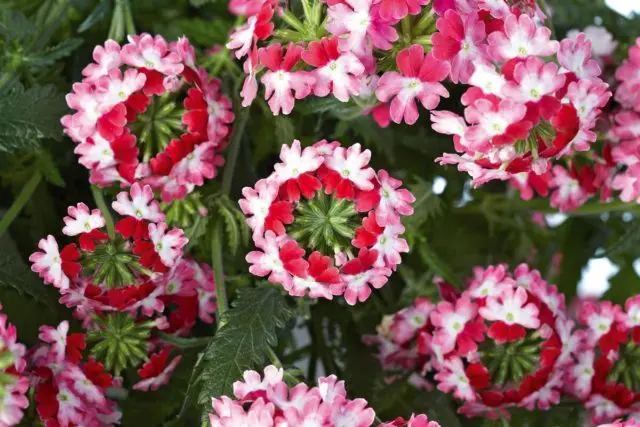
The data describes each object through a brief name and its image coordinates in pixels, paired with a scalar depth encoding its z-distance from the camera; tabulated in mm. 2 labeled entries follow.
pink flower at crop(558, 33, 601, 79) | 575
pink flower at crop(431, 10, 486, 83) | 558
